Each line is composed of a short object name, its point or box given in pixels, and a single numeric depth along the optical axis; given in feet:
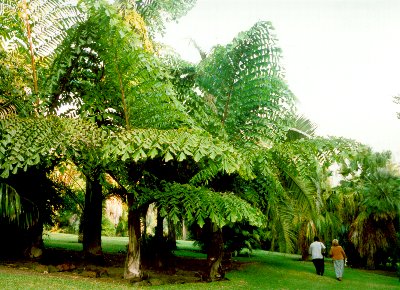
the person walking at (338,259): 39.42
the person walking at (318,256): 40.75
